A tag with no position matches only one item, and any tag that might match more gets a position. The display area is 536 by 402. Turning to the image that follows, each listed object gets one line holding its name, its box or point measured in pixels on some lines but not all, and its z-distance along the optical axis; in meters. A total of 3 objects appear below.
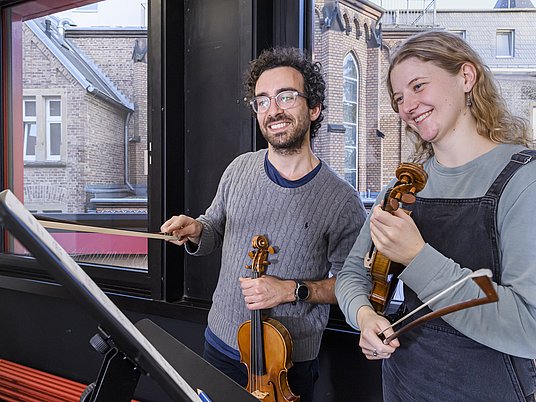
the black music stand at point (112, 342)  0.51
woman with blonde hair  0.96
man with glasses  1.56
